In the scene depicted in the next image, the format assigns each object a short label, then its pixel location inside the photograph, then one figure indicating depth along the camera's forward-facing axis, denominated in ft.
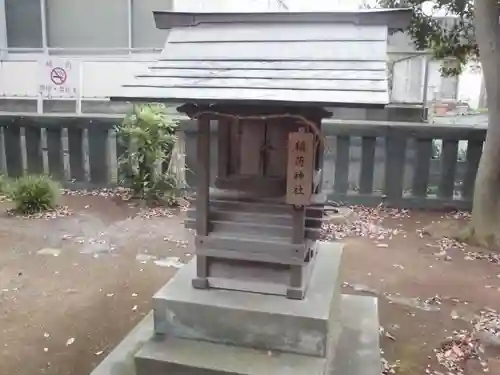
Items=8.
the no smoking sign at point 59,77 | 26.89
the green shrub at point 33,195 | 22.36
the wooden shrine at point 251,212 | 8.99
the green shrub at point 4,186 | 24.66
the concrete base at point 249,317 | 8.87
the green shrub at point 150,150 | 23.15
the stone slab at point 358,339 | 9.75
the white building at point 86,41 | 33.35
